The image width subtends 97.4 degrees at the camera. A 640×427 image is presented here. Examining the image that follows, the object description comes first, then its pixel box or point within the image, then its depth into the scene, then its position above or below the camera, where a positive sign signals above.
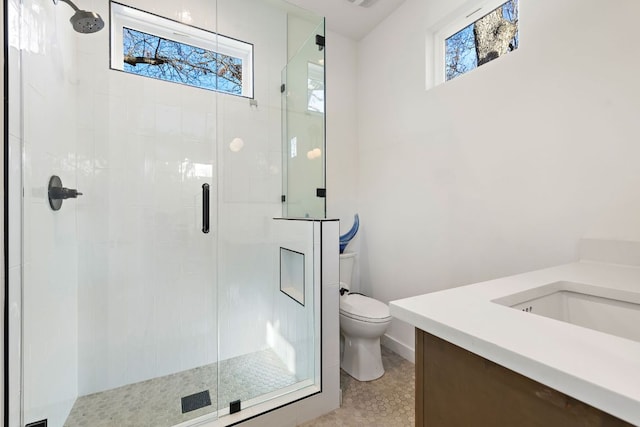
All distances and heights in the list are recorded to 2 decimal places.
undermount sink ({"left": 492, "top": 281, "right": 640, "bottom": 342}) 0.75 -0.26
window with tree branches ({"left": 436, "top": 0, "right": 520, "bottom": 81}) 1.55 +1.07
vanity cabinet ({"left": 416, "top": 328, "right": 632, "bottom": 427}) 0.40 -0.31
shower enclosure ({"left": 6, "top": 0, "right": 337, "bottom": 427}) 1.33 +0.02
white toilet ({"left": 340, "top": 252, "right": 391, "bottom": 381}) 1.71 -0.77
